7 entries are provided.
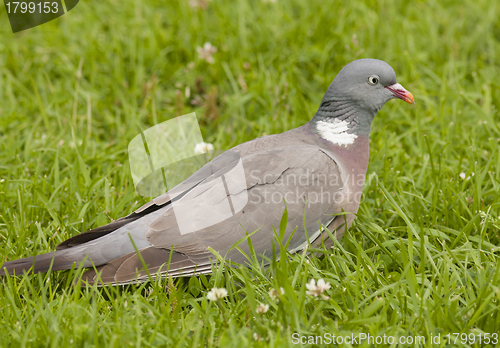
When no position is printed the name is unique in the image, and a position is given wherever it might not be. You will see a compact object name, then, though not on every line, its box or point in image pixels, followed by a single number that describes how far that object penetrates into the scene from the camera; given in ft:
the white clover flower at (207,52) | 32.30
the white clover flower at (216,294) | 15.67
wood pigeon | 18.02
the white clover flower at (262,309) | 15.22
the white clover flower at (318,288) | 15.53
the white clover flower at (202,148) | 25.42
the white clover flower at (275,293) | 15.51
